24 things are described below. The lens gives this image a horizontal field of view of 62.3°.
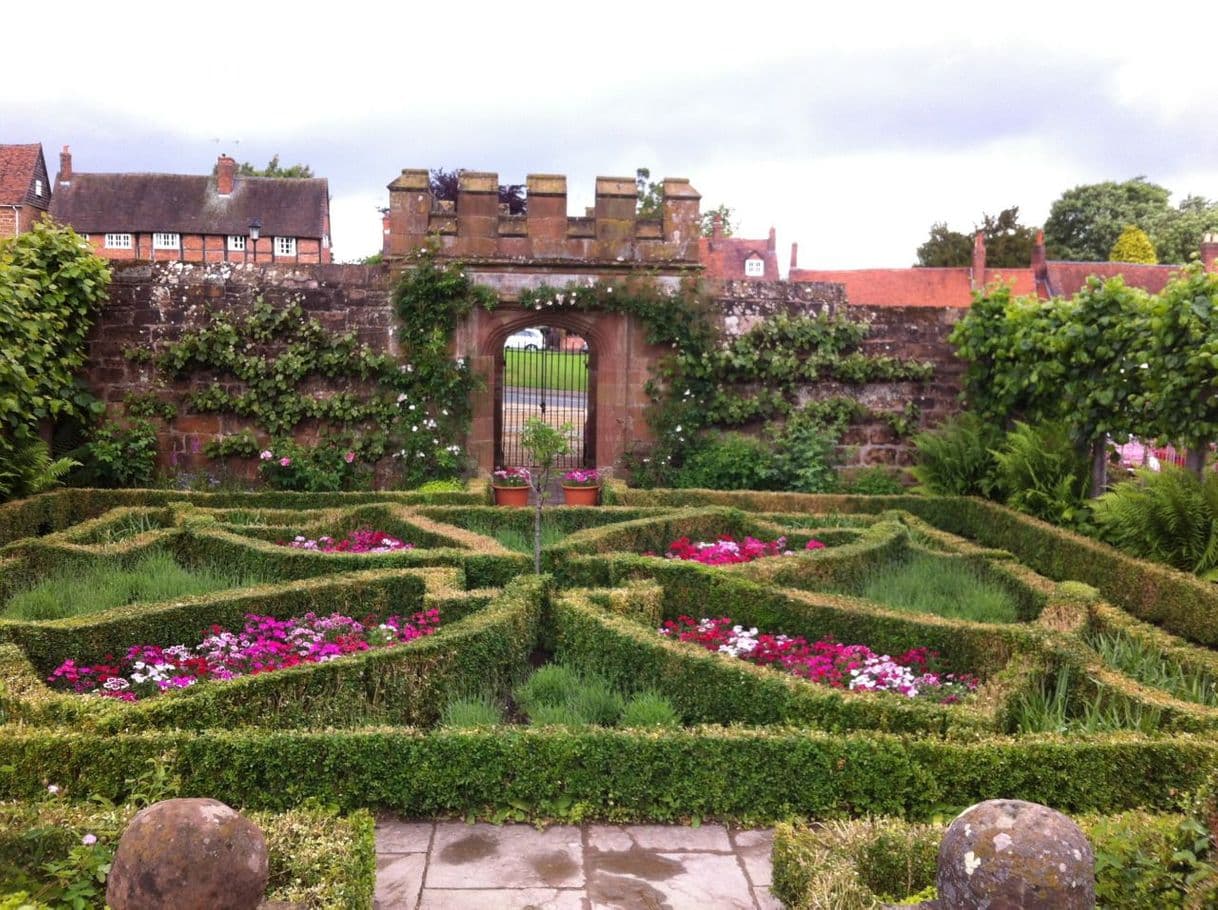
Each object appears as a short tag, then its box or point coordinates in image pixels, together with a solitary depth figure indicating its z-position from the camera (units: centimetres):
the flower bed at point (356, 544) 848
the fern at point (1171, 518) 737
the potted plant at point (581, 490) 1153
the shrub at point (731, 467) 1177
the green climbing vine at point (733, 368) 1217
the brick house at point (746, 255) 5079
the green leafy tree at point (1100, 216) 4319
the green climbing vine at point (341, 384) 1184
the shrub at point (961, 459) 1089
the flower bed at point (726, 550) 827
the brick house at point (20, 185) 3697
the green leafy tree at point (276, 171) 5123
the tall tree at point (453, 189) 2717
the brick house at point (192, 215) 4209
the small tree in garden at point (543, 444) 827
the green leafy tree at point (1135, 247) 3678
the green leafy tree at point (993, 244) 3897
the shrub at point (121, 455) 1120
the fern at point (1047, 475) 920
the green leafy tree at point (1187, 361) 754
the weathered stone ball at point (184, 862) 256
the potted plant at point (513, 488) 1138
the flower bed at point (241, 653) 547
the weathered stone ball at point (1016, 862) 252
